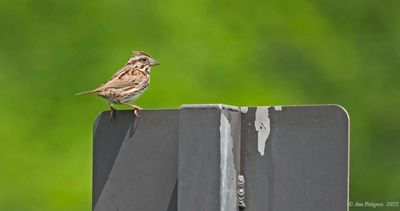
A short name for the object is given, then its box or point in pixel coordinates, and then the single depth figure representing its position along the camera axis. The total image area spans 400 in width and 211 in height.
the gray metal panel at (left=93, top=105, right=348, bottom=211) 6.03
